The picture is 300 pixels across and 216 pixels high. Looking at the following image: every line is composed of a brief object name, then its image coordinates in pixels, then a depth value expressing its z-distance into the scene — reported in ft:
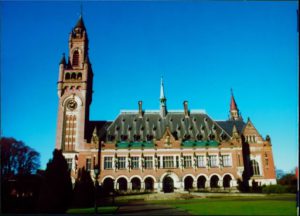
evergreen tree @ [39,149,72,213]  68.17
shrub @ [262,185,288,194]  126.52
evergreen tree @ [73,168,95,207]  90.07
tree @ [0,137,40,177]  125.39
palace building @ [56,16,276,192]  153.89
